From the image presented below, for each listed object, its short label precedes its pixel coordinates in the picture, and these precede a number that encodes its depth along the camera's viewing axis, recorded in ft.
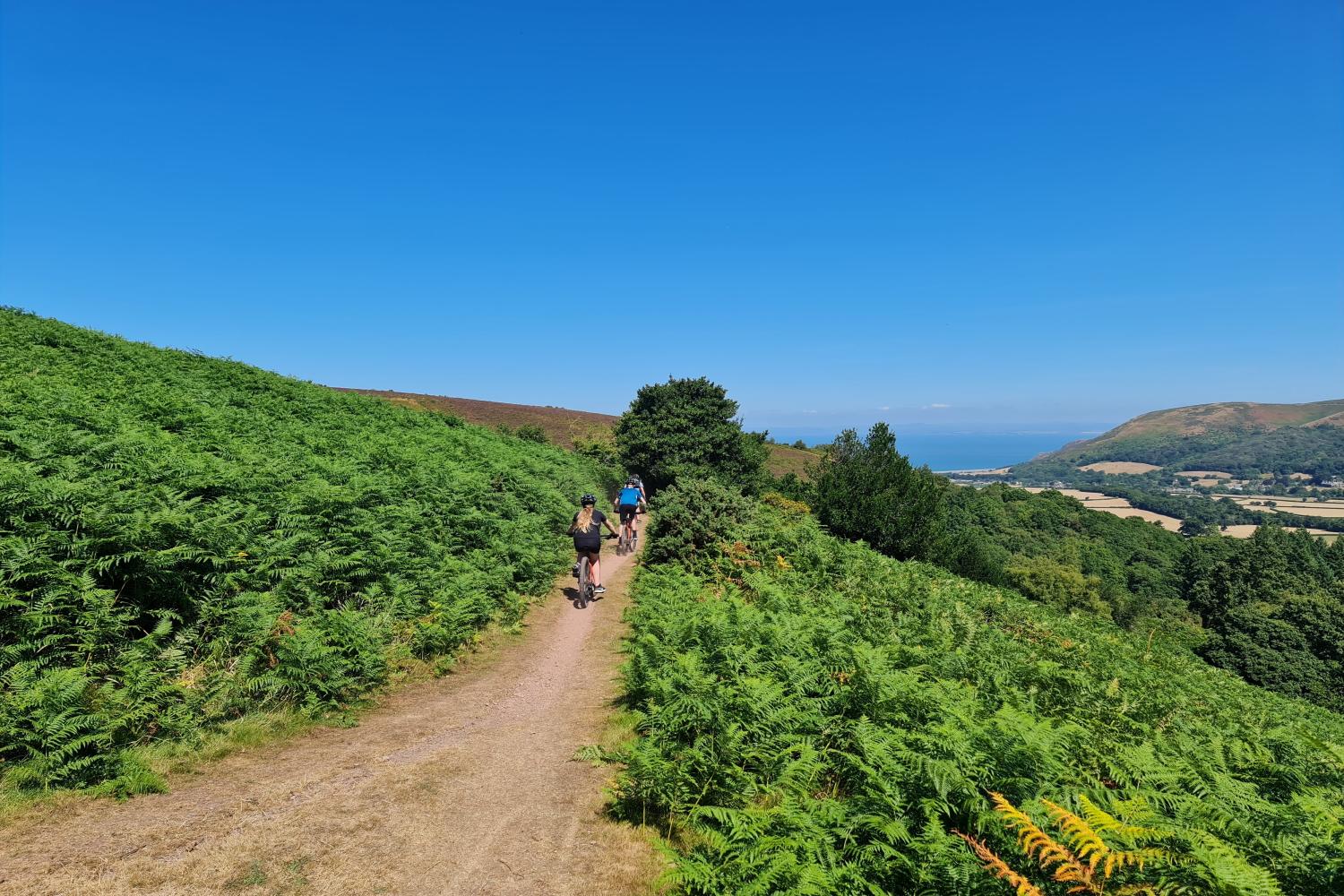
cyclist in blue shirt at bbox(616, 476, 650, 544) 63.26
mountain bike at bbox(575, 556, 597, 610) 43.91
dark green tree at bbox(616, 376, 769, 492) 115.03
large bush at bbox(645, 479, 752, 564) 55.93
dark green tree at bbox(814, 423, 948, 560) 94.99
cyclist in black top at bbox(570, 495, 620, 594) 43.04
